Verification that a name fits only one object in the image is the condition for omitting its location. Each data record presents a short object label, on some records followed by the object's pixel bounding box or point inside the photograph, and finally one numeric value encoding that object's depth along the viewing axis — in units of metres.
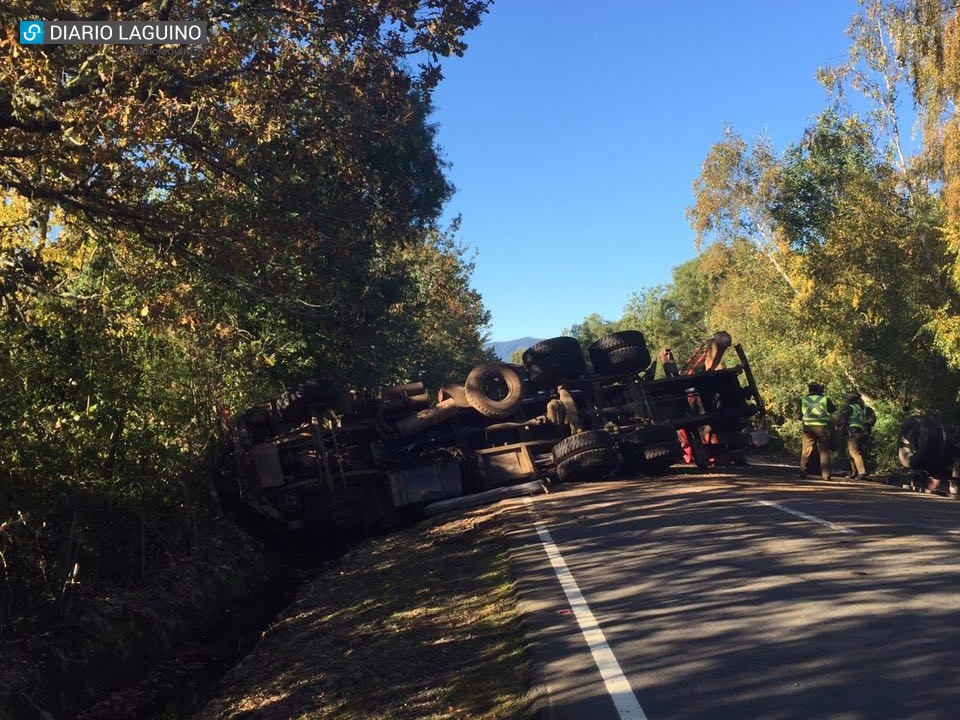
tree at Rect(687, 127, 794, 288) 32.44
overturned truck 13.03
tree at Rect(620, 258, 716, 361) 74.62
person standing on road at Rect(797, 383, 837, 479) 15.05
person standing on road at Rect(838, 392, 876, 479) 15.00
